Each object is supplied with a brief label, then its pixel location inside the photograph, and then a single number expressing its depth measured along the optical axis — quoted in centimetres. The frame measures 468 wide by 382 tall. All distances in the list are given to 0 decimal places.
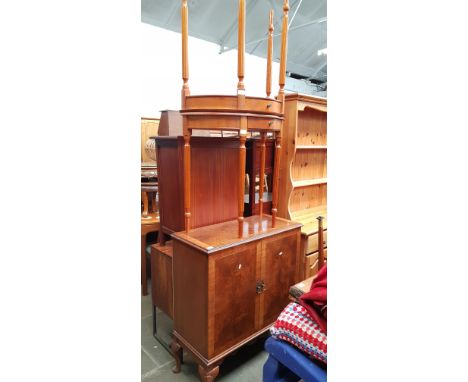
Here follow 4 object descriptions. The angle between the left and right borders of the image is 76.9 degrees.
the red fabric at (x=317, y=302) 106
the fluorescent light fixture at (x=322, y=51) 509
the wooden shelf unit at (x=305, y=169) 233
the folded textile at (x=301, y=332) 107
